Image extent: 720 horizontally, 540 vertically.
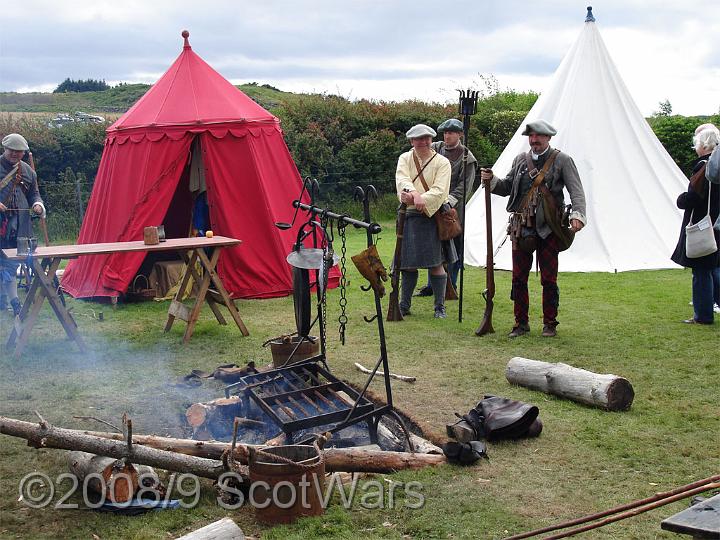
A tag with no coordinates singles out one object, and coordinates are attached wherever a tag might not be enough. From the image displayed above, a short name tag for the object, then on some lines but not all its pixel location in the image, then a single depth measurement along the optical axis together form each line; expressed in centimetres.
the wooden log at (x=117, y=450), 341
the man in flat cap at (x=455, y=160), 732
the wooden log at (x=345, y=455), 363
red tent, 818
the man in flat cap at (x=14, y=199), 736
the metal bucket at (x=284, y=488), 321
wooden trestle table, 606
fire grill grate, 388
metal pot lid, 448
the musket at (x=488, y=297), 645
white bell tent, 938
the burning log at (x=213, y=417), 424
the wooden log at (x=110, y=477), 340
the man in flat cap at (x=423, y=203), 682
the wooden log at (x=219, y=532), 288
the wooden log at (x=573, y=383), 455
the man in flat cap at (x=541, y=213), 610
